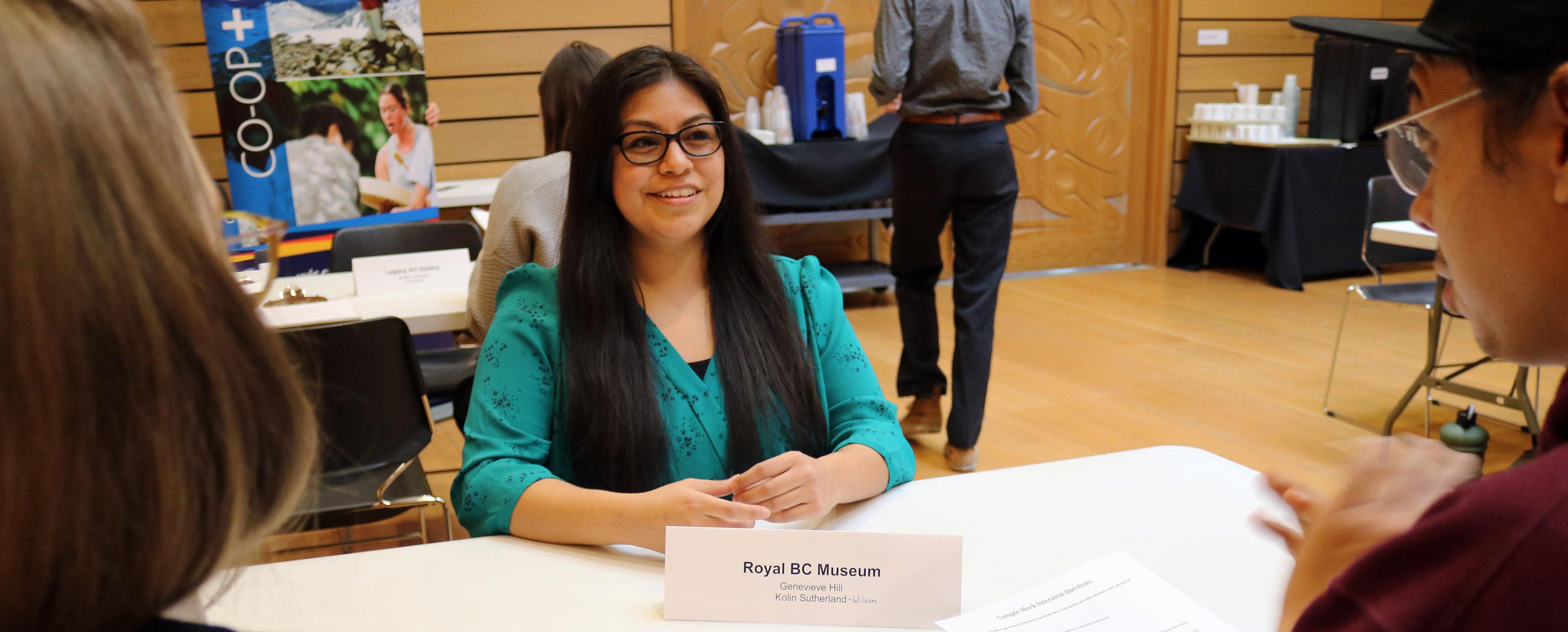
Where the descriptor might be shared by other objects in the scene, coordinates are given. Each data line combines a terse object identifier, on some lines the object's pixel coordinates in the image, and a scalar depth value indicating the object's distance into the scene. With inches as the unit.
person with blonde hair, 16.5
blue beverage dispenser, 217.2
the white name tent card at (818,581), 41.6
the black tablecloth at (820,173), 210.5
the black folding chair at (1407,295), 134.0
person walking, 134.5
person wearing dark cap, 21.3
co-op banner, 161.3
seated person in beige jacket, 101.0
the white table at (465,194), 182.2
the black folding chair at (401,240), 142.3
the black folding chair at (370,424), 83.2
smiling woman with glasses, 57.8
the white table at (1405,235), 140.6
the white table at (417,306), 106.5
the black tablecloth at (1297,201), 238.2
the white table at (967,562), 42.1
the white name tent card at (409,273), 118.3
